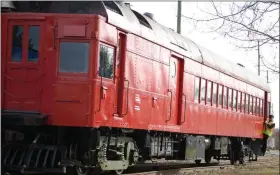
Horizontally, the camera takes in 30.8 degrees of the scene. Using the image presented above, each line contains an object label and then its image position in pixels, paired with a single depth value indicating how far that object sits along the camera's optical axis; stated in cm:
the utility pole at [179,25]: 2222
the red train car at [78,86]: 945
